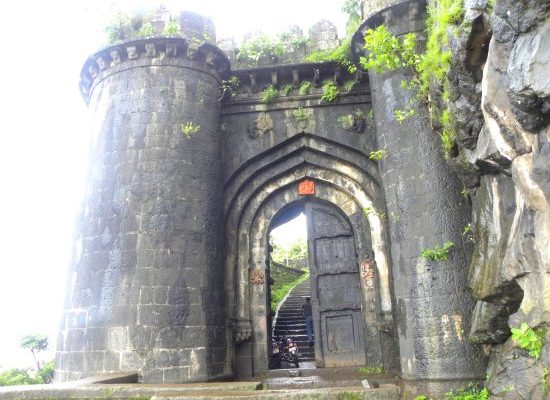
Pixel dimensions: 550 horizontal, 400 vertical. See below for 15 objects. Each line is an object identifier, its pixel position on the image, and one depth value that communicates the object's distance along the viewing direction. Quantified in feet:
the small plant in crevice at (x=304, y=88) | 32.48
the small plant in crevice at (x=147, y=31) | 30.14
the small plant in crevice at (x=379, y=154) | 26.50
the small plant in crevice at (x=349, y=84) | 32.09
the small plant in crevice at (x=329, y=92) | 32.04
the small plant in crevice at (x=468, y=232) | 22.29
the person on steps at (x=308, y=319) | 43.20
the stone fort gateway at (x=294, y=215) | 18.49
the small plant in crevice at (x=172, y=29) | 29.96
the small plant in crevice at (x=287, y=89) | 32.91
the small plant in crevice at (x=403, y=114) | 24.52
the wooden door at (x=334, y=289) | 30.25
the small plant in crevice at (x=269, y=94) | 32.71
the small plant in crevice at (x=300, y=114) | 32.53
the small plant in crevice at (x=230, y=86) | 31.71
